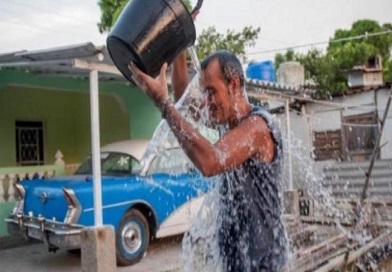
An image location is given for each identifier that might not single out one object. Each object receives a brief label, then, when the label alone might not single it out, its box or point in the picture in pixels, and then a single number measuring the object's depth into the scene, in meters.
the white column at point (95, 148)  6.24
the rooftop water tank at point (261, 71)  11.67
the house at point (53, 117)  8.79
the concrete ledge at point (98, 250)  5.95
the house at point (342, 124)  13.88
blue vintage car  6.45
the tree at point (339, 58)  20.69
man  2.10
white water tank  15.51
